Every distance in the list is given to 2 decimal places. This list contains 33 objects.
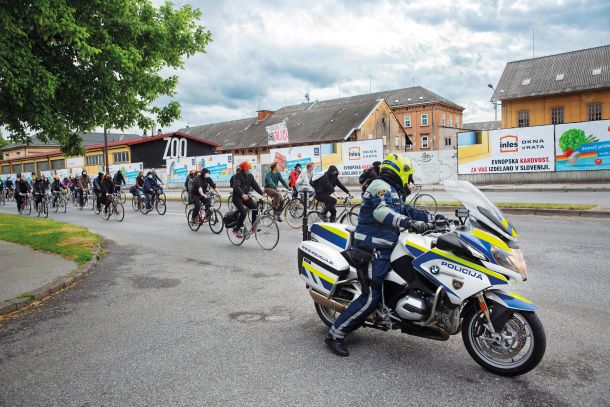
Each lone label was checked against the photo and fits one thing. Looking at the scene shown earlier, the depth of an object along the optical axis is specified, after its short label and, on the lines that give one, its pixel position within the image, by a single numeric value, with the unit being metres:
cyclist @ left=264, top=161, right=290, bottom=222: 13.72
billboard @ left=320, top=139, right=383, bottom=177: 29.92
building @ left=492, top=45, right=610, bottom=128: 46.28
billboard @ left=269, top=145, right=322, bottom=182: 32.44
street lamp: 50.36
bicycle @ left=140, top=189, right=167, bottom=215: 19.03
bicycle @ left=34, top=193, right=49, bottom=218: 20.91
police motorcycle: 3.46
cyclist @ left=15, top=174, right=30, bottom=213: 21.41
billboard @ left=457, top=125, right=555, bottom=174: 24.09
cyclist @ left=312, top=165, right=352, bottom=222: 12.26
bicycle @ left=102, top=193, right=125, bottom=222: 17.75
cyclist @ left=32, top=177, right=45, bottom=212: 21.12
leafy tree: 6.79
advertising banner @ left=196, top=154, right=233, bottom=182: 36.81
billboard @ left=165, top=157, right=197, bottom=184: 39.75
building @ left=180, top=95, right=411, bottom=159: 55.16
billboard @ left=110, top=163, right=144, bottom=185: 43.88
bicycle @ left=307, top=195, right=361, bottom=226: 12.29
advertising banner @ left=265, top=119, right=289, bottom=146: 38.69
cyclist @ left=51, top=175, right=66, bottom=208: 23.52
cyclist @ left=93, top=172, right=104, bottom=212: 17.89
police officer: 3.98
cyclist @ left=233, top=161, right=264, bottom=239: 10.61
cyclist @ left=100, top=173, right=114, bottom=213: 17.77
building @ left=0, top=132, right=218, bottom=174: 49.53
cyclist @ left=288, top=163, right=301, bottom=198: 16.27
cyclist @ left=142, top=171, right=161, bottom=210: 18.89
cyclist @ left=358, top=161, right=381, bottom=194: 9.93
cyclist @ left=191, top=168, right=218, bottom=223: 13.08
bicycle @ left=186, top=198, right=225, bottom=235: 12.82
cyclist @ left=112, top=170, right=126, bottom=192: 22.95
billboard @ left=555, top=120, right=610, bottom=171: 22.61
